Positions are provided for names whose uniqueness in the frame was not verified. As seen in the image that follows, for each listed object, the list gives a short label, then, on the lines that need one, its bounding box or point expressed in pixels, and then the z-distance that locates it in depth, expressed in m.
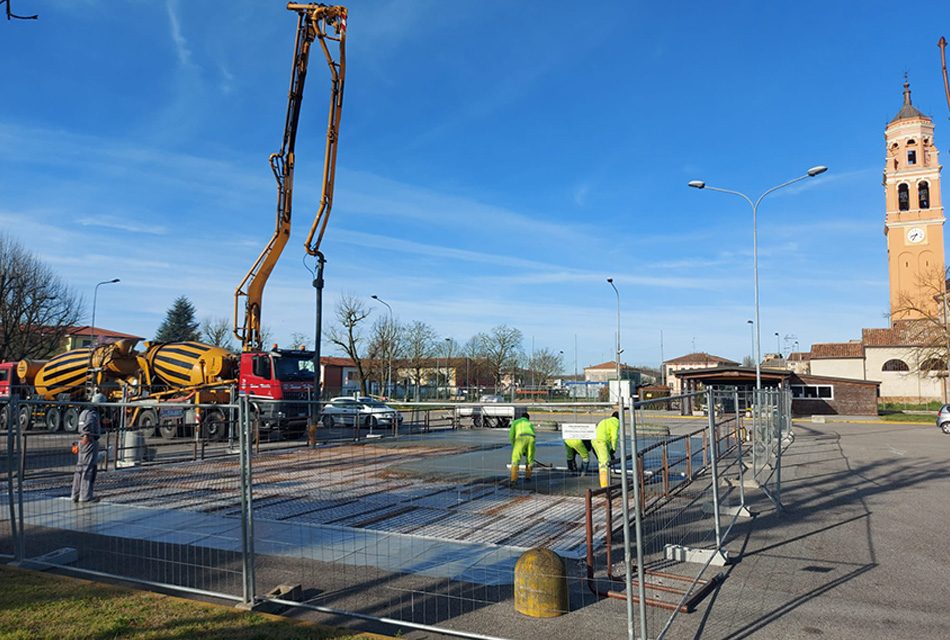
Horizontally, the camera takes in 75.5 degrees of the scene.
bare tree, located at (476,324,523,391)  66.19
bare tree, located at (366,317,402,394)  56.66
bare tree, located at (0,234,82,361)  37.44
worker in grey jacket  9.07
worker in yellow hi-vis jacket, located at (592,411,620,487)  8.31
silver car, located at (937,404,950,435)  27.93
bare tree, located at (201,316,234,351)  64.14
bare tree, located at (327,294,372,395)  54.03
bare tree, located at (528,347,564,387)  74.31
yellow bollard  5.12
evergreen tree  64.50
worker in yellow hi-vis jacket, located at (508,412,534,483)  9.62
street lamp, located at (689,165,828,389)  22.73
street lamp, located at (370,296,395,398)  52.62
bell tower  64.44
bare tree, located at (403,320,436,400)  61.41
